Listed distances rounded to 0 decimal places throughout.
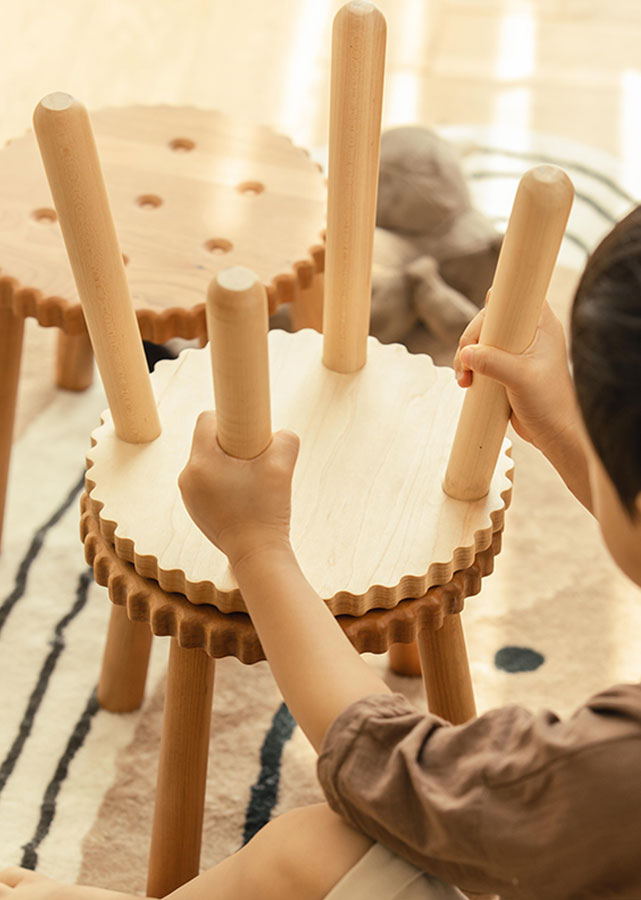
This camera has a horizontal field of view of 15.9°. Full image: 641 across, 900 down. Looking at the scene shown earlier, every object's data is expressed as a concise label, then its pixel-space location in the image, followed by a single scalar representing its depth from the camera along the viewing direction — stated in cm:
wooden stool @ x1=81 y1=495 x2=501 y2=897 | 149
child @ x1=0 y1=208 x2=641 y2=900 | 129
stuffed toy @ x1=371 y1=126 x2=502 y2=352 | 206
